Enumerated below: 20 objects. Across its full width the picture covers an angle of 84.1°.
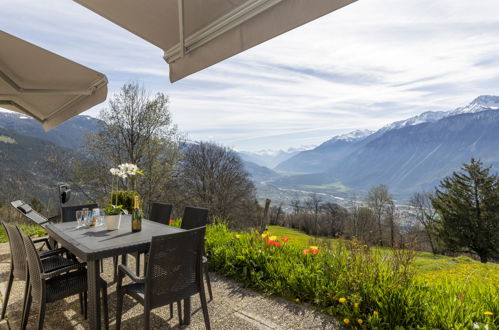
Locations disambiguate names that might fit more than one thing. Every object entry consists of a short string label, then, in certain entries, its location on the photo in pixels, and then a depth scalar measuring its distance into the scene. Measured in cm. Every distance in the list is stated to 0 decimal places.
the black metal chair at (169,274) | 191
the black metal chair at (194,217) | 325
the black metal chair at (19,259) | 239
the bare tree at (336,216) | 3856
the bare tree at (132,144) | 1430
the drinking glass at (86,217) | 305
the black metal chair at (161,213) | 398
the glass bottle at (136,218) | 284
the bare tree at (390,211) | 3400
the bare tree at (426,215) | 2672
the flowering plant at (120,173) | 296
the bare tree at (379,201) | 3647
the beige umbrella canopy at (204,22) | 172
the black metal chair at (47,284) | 209
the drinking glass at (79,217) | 308
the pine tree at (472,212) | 2231
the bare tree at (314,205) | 4572
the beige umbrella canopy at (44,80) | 308
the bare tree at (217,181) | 2330
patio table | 208
